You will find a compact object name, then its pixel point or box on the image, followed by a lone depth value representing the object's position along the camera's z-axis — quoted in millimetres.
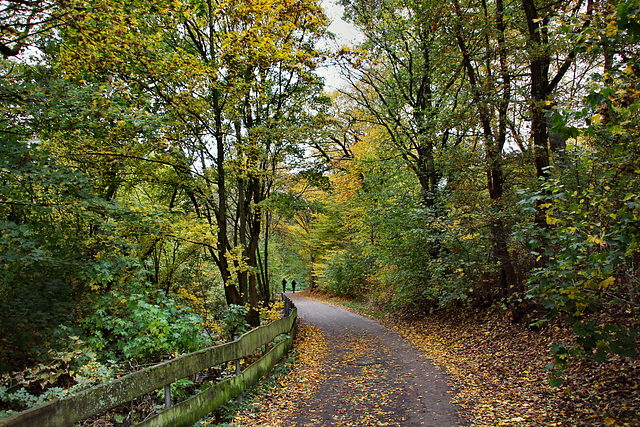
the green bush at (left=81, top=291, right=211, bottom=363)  5105
